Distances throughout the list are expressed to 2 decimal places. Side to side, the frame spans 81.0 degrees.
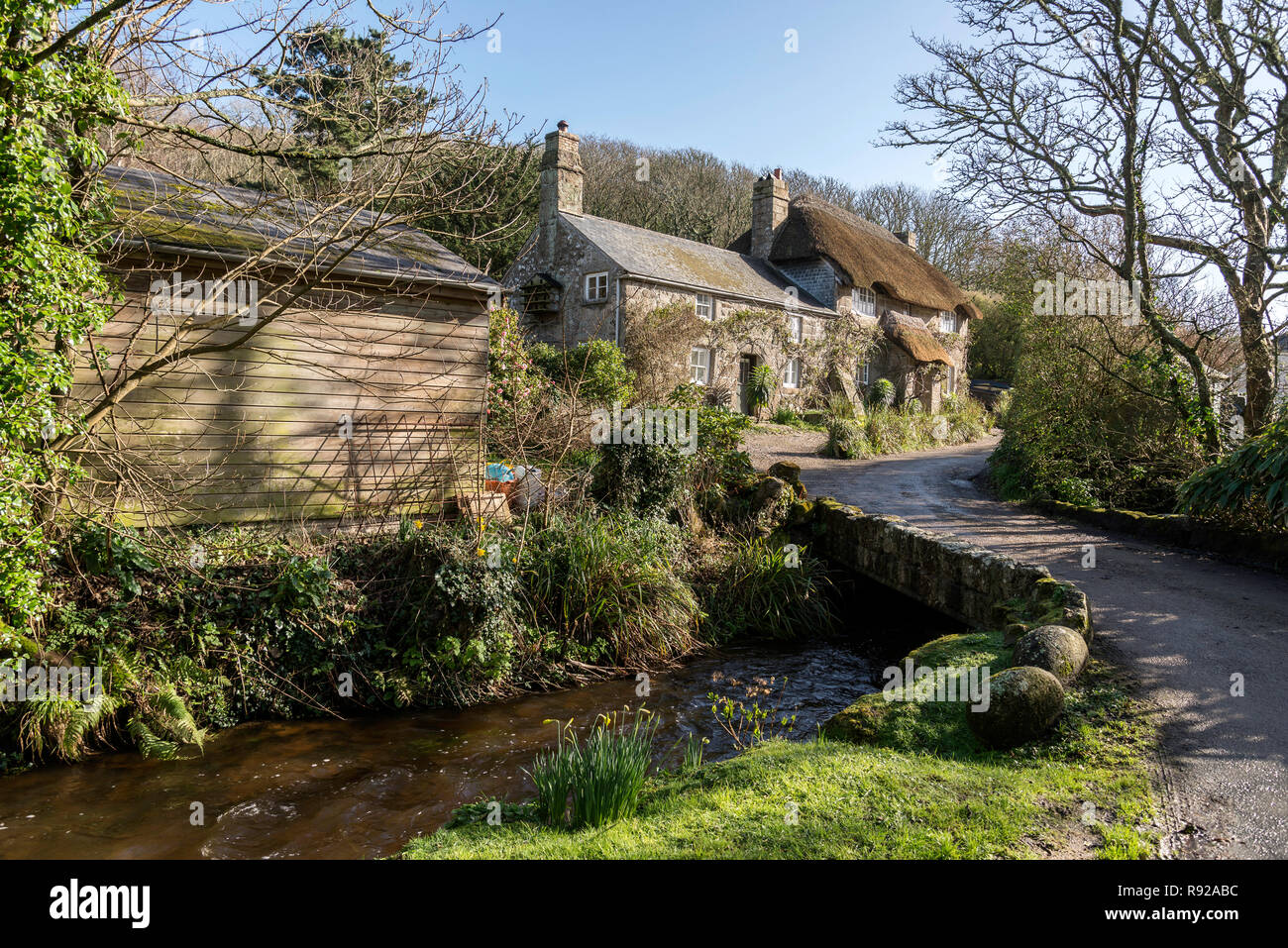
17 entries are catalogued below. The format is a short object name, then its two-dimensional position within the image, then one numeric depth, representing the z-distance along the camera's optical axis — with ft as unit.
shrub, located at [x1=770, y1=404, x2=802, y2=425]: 78.02
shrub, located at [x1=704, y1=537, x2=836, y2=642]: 33.73
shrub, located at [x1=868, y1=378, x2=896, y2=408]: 90.74
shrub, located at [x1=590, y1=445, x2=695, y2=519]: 35.01
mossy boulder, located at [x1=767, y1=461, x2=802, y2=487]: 40.83
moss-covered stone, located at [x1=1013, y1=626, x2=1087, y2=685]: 18.98
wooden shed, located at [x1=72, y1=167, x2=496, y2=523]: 24.97
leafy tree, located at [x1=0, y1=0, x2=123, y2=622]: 18.51
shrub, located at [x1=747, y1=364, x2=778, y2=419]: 77.20
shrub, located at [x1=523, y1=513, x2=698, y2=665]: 29.17
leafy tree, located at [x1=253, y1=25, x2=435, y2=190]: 22.94
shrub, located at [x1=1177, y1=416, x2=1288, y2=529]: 28.27
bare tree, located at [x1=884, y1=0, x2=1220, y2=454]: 38.14
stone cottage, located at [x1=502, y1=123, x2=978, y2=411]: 69.87
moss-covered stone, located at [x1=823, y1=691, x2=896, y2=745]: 18.06
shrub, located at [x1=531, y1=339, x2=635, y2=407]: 54.29
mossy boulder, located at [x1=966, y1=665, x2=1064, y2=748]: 16.81
